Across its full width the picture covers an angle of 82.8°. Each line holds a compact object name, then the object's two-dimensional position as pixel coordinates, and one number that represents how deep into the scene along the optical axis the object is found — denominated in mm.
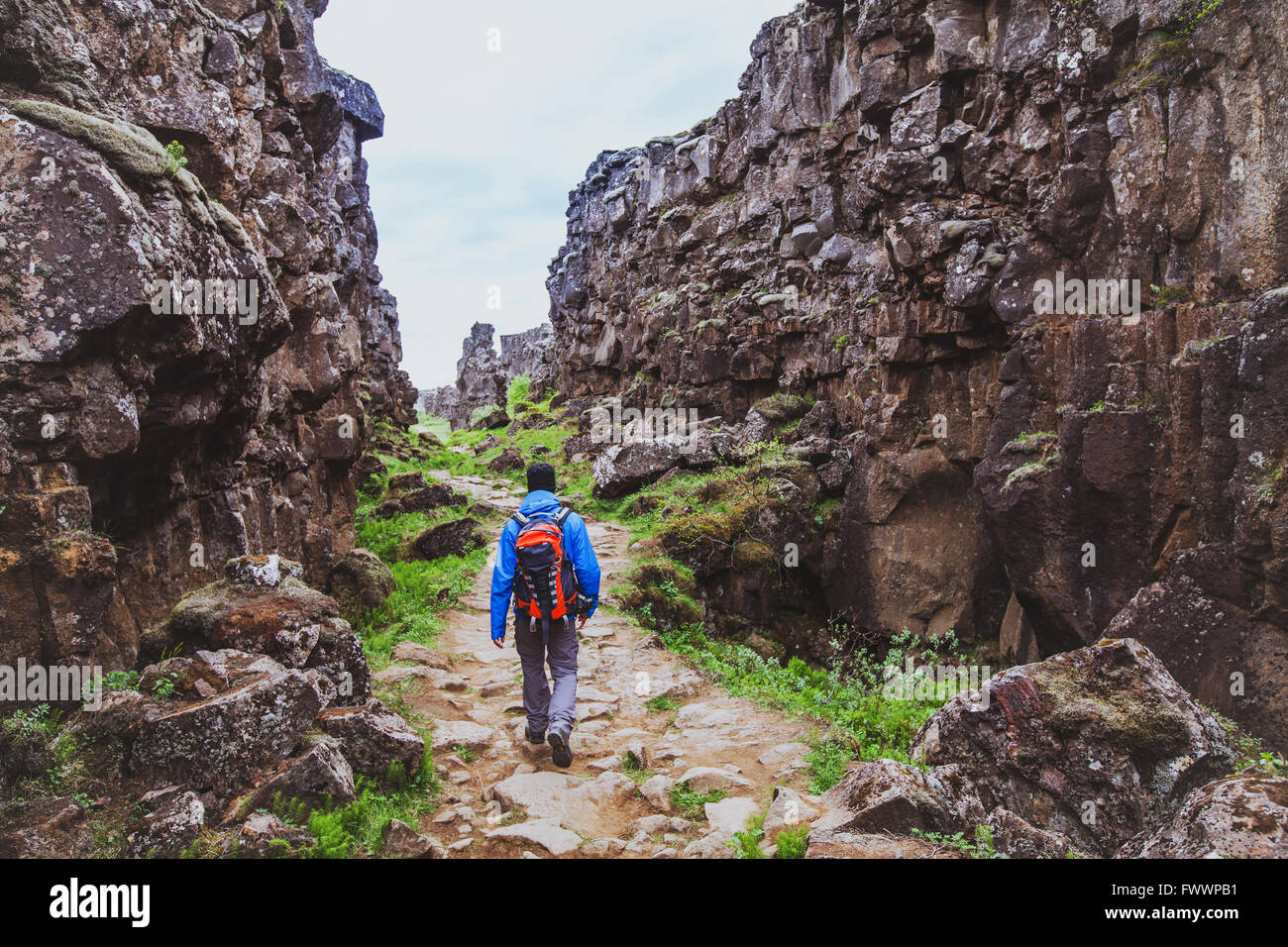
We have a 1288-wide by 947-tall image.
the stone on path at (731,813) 5988
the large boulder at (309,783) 5344
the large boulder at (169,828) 4754
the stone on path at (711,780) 6781
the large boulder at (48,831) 4462
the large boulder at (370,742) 6297
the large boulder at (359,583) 12414
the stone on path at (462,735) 7645
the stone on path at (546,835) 5523
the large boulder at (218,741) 5297
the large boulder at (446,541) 16734
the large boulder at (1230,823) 4068
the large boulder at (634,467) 21625
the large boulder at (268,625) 6633
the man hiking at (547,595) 7270
